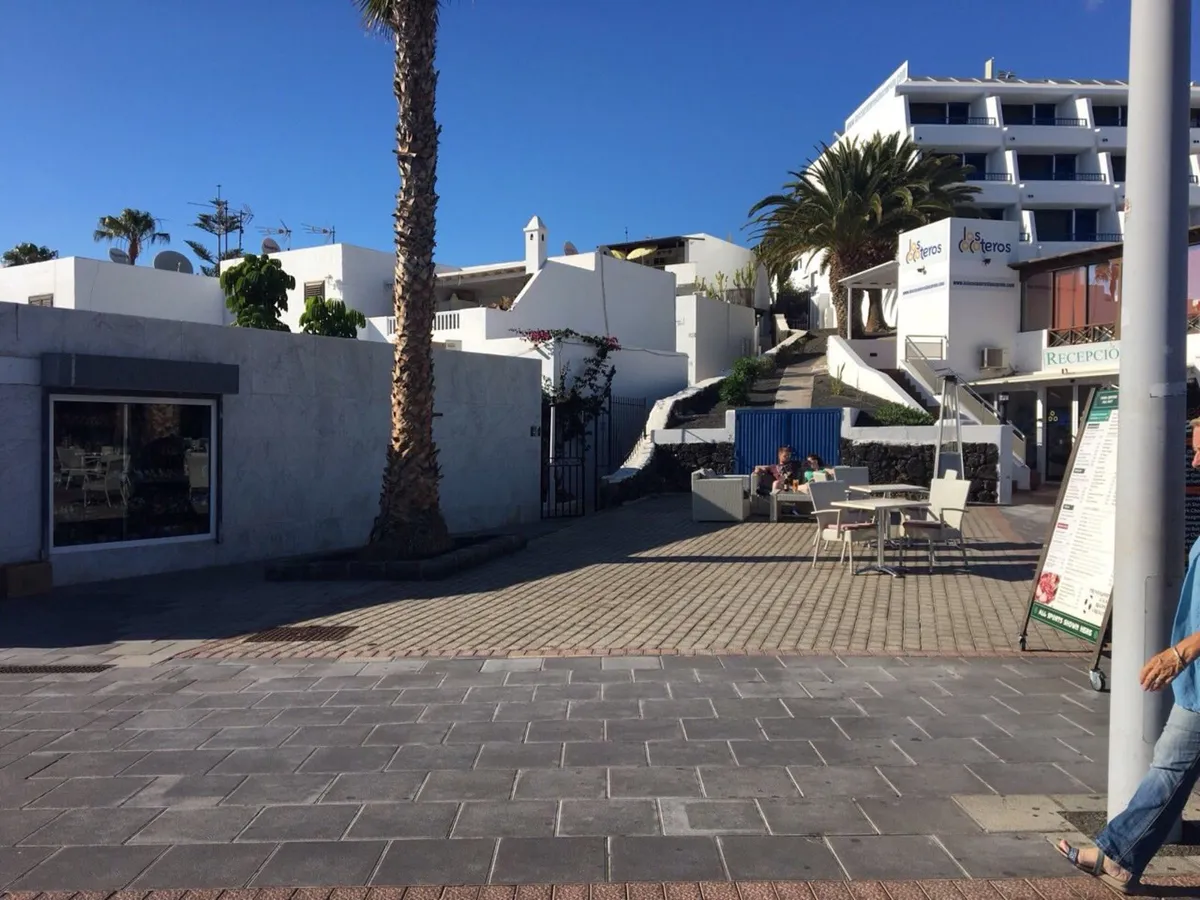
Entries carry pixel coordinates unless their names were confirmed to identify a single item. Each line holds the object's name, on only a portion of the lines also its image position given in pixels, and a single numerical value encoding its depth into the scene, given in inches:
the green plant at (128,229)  1839.3
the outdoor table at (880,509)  418.6
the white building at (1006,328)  978.1
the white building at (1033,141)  1840.6
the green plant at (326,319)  986.1
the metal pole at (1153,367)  147.1
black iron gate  769.6
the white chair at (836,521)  442.9
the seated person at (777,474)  681.6
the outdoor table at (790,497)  642.8
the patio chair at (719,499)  655.8
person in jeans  131.4
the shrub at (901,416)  813.9
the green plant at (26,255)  1697.8
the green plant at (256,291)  950.4
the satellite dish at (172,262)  1110.4
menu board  254.1
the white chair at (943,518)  429.7
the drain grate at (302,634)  315.9
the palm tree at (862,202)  1268.5
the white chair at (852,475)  600.1
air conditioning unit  1075.9
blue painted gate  768.9
